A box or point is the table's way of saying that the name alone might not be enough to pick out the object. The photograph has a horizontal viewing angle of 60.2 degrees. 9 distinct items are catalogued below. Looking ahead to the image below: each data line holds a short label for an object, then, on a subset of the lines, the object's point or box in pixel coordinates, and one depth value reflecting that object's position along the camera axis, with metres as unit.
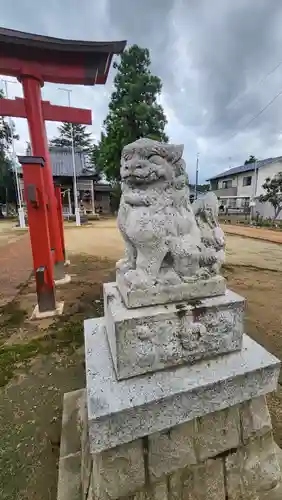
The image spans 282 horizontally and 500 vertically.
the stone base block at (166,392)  0.96
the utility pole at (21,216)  13.47
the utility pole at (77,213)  14.25
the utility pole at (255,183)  18.73
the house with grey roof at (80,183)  19.12
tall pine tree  15.29
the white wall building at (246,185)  18.55
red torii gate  3.02
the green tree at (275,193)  13.66
